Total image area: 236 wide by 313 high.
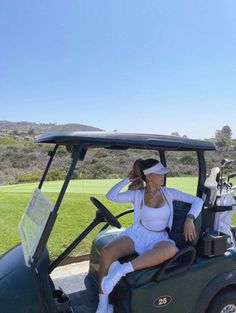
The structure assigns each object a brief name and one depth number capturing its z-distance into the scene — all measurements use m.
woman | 1.70
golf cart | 1.53
